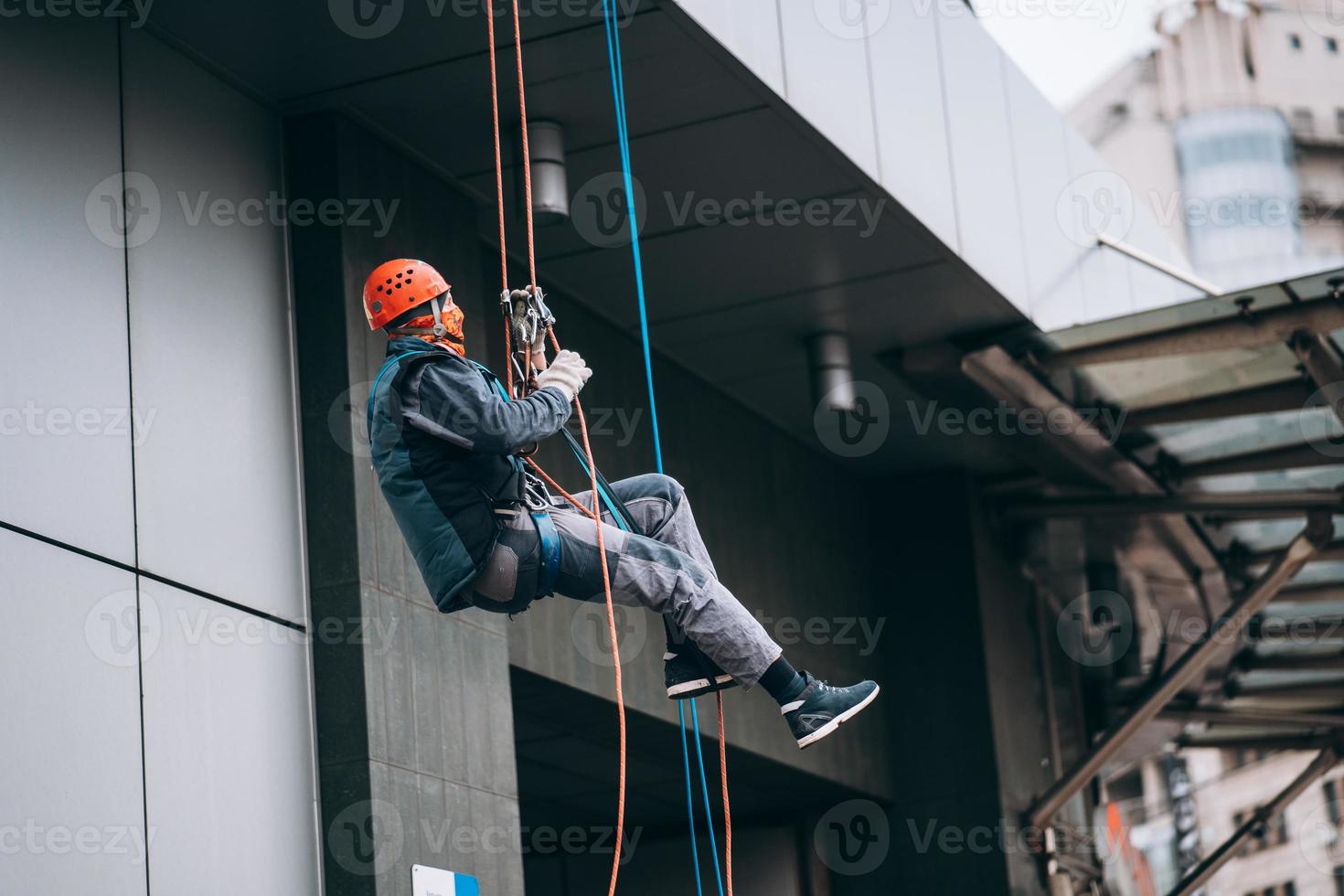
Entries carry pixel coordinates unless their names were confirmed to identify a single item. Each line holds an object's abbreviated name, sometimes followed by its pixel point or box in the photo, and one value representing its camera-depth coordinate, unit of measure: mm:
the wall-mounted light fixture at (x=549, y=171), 11062
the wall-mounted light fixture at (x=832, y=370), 14570
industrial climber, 7551
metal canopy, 14445
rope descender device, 7820
